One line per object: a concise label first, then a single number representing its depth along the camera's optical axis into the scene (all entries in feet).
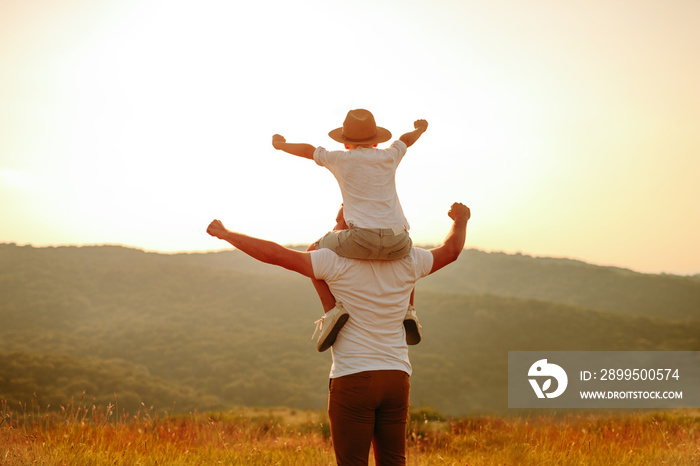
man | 11.09
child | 11.24
